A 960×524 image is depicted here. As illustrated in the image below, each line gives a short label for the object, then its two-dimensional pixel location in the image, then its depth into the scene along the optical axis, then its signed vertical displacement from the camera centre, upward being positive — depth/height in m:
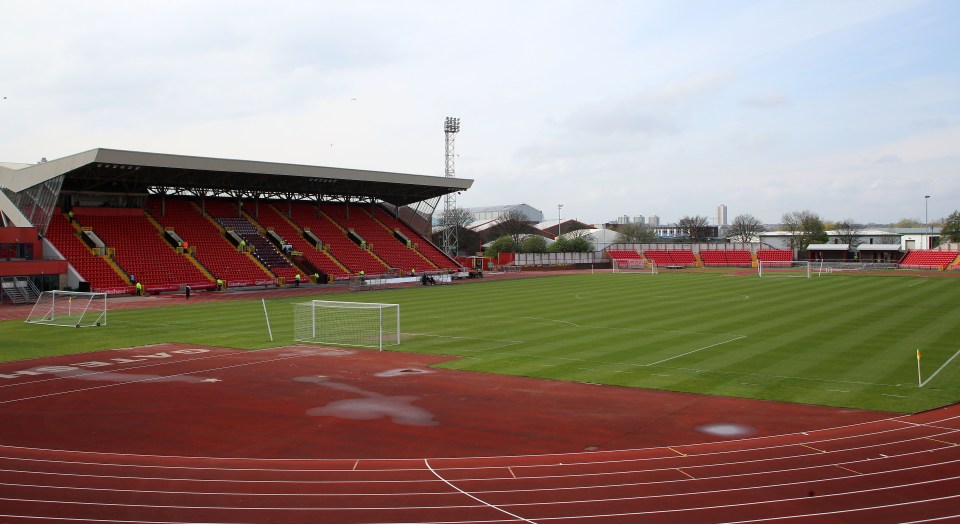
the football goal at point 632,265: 87.58 -1.86
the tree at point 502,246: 99.62 +0.95
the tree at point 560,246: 98.11 +0.86
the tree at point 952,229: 92.81 +2.70
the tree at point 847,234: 115.56 +2.70
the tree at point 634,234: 120.94 +3.24
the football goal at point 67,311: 32.06 -2.90
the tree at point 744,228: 138.62 +4.64
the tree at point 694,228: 131.12 +4.57
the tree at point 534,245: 99.00 +1.06
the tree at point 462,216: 140.30 +7.72
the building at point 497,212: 175.73 +11.02
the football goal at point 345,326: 26.23 -3.16
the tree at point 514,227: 115.81 +4.40
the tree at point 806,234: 114.12 +2.78
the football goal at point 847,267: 73.00 -2.04
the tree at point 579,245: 98.00 +0.98
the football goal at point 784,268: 67.44 -2.20
